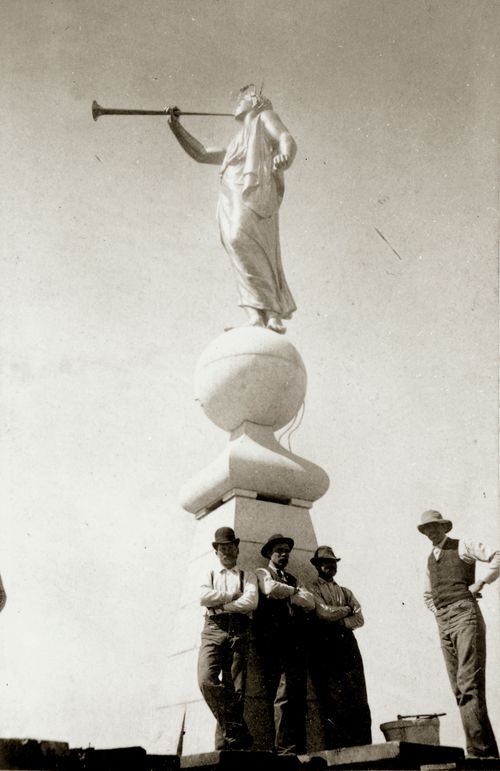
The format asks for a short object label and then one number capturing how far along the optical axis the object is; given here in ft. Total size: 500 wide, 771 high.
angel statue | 27.78
